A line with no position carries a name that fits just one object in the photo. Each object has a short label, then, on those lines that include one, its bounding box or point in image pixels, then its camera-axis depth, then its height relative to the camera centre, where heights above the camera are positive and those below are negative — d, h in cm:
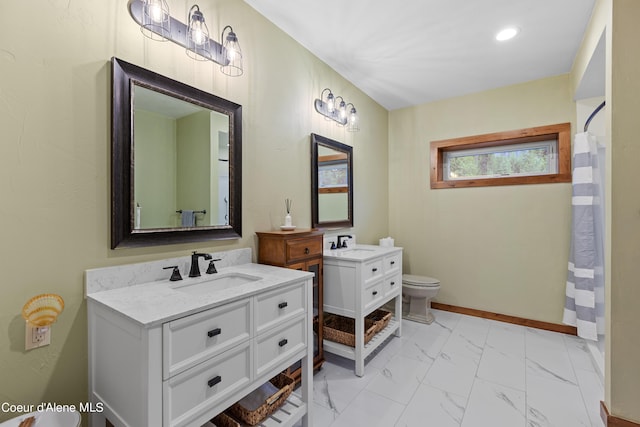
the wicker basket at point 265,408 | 143 -98
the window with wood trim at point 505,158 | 295 +63
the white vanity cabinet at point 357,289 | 221 -60
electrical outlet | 114 -47
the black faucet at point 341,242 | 279 -27
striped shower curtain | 253 -22
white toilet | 311 -87
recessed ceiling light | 223 +140
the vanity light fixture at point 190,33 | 144 +98
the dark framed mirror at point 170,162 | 137 +29
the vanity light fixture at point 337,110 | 269 +100
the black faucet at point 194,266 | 157 -28
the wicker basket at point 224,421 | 137 -97
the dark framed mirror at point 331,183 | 259 +29
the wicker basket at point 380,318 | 259 -98
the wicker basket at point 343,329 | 229 -97
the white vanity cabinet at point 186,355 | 98 -55
